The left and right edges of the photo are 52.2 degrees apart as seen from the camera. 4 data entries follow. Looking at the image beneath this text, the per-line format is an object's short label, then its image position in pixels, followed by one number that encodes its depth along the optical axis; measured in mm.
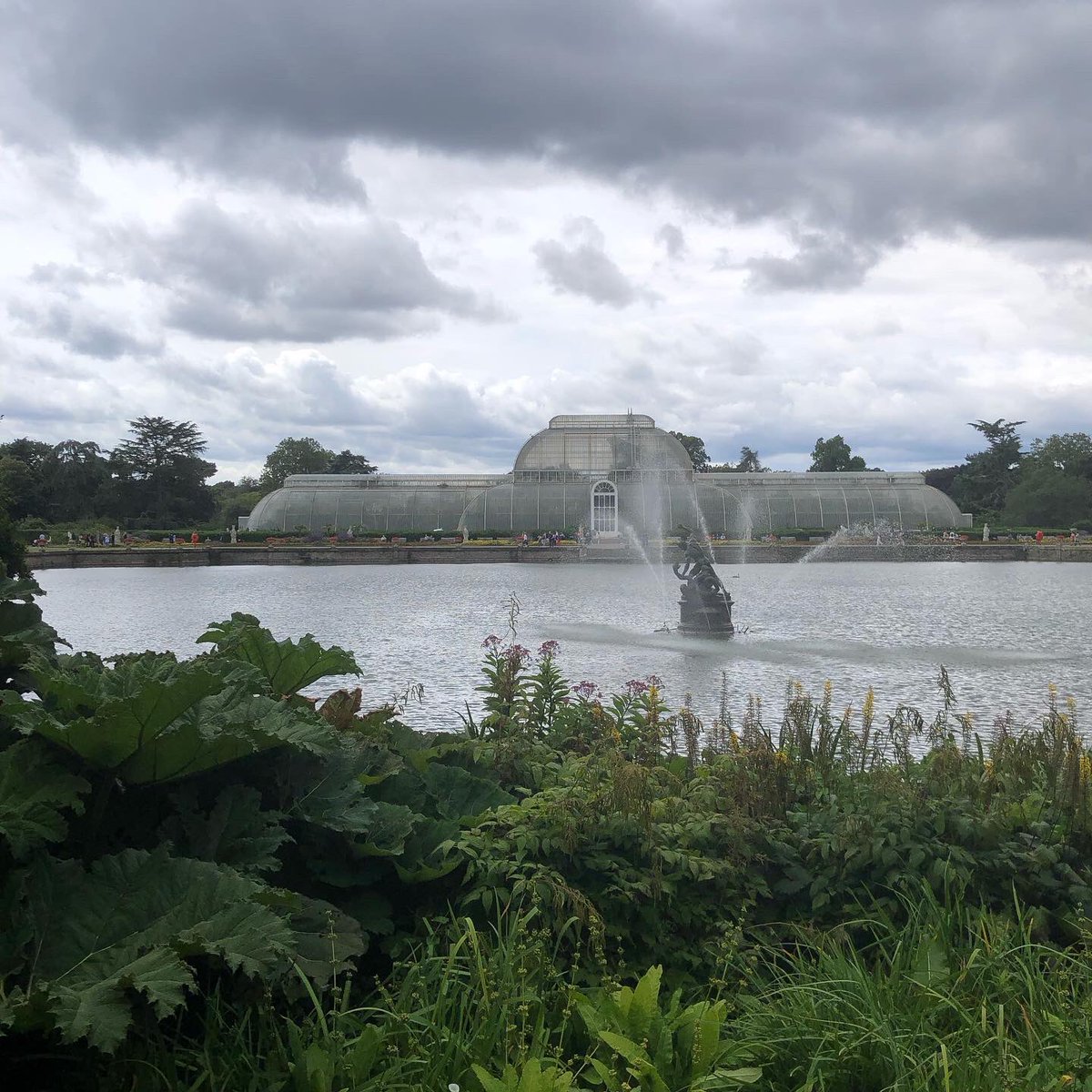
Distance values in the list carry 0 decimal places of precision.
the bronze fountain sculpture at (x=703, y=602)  18875
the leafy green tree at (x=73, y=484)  70562
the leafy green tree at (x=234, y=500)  80812
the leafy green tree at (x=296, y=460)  100312
